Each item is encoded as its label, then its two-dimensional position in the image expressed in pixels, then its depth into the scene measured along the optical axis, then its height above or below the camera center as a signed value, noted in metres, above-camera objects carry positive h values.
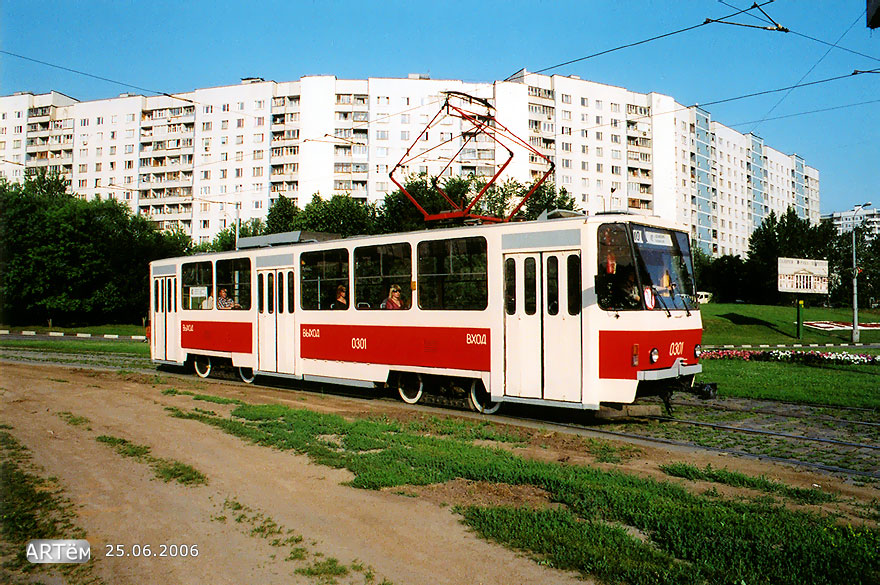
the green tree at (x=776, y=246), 71.44 +6.03
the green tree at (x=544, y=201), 50.01 +7.79
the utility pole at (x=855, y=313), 38.11 -0.53
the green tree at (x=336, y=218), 53.72 +7.19
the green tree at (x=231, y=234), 63.20 +7.25
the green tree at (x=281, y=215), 59.00 +8.17
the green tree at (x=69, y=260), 57.16 +4.55
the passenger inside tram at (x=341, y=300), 14.38 +0.21
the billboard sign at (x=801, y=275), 43.06 +1.81
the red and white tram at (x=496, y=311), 10.41 -0.06
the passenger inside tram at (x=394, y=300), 13.17 +0.18
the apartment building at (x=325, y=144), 76.25 +19.93
